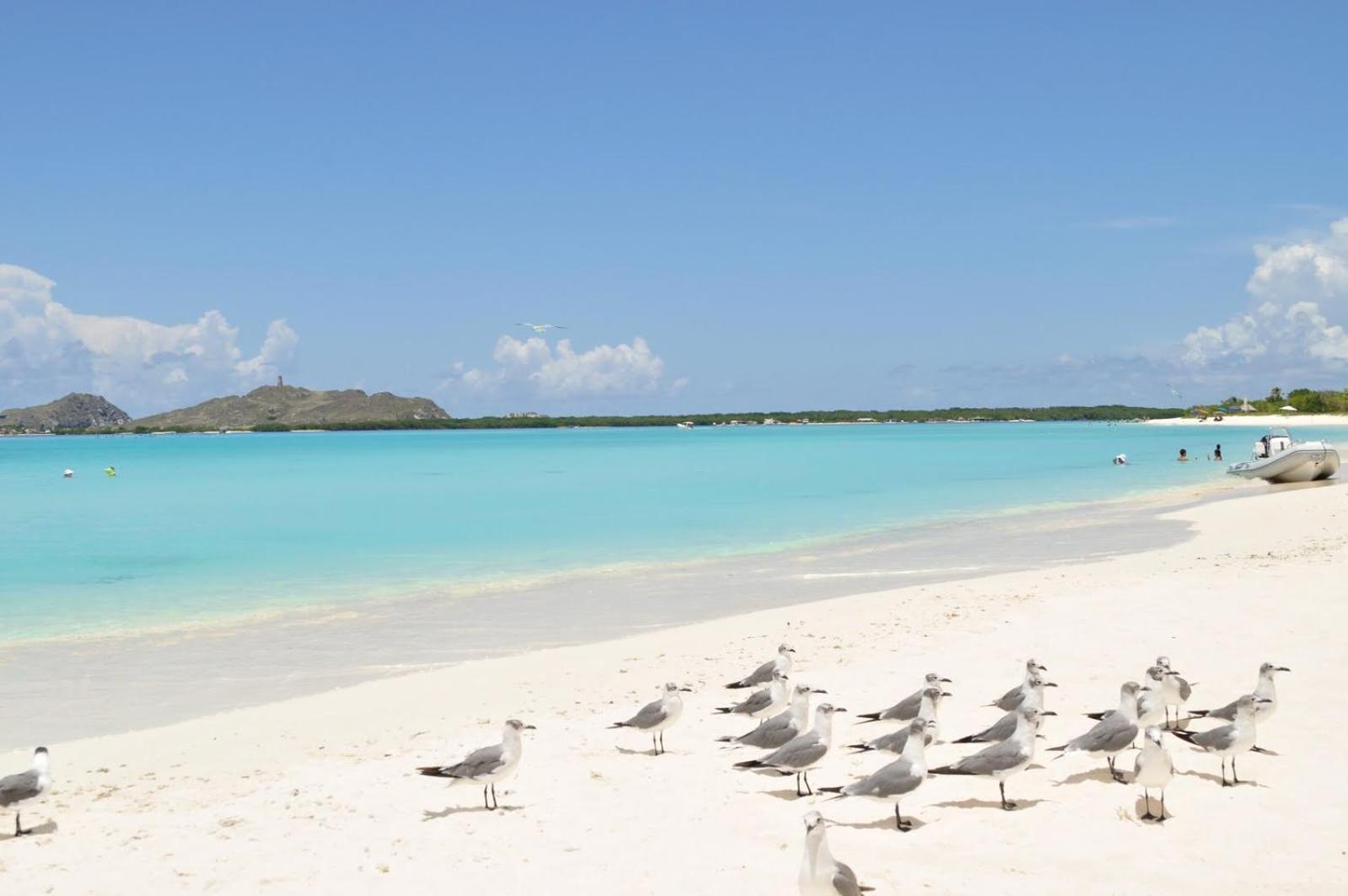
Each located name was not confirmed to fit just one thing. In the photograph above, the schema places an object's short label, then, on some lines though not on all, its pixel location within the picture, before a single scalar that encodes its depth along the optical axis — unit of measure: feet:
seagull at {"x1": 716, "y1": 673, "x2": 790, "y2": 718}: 33.27
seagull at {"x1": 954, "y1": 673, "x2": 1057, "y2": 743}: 27.50
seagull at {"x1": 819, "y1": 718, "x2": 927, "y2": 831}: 24.21
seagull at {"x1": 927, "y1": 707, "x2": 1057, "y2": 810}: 25.38
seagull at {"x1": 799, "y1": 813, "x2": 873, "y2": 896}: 18.62
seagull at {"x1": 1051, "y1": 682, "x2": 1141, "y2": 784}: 26.86
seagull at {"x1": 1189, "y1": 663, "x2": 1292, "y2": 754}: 28.86
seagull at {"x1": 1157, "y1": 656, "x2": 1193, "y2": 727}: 31.14
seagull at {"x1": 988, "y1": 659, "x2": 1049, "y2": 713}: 30.78
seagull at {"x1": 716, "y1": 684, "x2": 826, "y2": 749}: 29.29
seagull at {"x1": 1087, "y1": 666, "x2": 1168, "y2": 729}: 28.73
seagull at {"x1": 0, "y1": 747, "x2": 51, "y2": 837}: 26.00
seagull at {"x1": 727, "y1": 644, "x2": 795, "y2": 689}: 35.91
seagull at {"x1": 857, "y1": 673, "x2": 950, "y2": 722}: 31.14
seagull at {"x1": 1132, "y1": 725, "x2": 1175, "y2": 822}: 24.17
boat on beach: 132.46
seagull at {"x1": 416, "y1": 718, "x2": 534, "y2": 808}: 27.12
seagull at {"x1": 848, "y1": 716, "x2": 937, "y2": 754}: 28.71
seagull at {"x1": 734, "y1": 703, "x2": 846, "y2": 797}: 26.91
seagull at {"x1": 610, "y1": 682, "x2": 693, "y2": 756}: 30.94
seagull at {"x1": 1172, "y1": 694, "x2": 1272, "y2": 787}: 26.66
